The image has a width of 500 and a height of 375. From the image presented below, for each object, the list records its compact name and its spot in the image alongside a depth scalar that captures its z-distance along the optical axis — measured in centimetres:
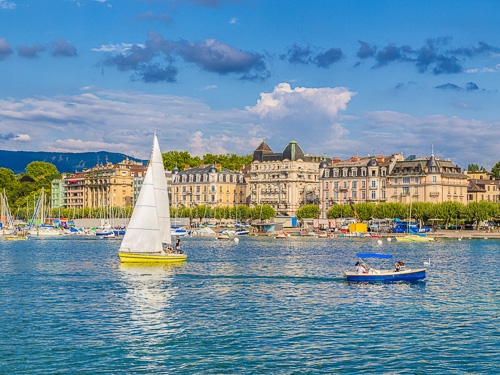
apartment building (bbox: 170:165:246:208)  17950
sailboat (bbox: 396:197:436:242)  11588
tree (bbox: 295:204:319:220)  15825
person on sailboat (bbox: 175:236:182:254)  6623
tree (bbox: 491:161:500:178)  18071
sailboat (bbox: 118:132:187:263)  6106
